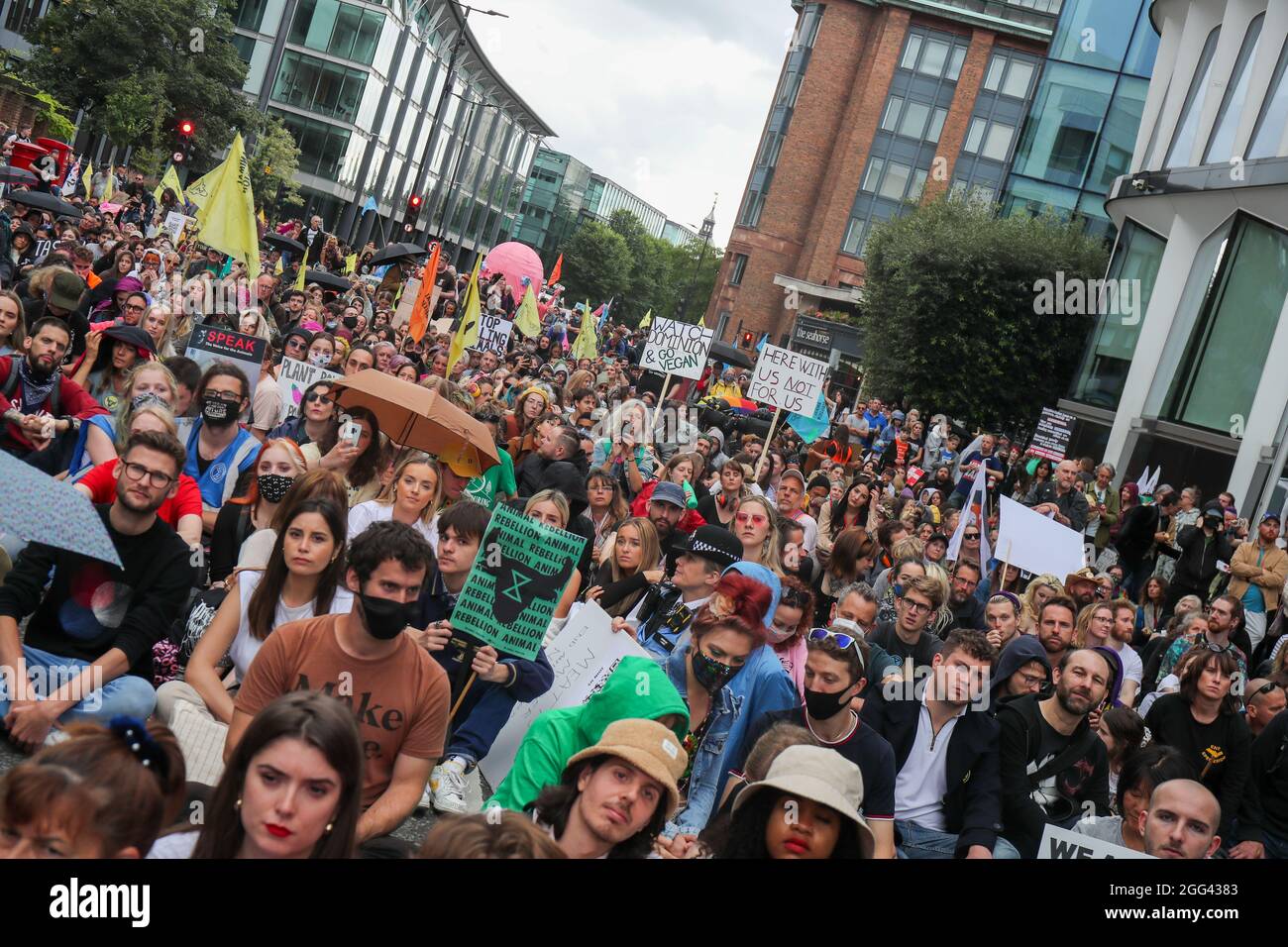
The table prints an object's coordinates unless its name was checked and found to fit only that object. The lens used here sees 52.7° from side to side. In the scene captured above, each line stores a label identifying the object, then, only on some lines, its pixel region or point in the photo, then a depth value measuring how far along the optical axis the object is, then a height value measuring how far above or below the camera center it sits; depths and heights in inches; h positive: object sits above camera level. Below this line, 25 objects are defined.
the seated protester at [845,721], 211.0 -44.6
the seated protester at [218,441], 289.4 -40.9
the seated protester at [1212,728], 287.6 -38.1
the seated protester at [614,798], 156.5 -49.9
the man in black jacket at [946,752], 234.8 -49.0
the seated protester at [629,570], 301.9 -43.3
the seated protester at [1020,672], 272.7 -35.6
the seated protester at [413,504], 270.1 -38.6
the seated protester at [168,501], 221.3 -44.1
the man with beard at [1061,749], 243.0 -44.1
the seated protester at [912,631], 291.1 -36.9
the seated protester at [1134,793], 234.4 -46.1
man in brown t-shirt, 170.1 -48.3
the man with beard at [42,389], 276.5 -40.9
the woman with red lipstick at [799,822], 164.4 -48.2
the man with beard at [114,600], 192.4 -56.6
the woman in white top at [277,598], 200.8 -49.6
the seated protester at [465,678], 227.5 -58.0
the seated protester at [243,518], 259.6 -49.6
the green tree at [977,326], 1301.7 +153.3
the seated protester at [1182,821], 201.6 -41.3
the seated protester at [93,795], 113.1 -49.9
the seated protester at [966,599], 392.2 -35.1
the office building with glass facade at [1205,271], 856.3 +196.9
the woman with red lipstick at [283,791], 126.0 -48.7
